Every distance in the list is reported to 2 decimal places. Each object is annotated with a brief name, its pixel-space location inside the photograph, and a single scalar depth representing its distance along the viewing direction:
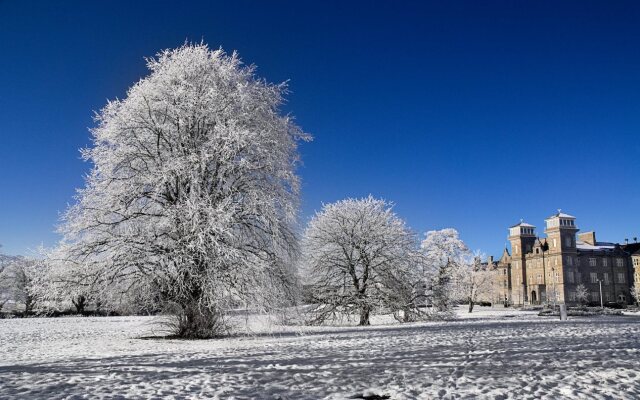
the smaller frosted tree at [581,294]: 95.94
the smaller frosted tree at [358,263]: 33.94
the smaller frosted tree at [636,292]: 92.94
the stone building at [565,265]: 100.56
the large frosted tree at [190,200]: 18.17
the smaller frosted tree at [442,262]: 37.69
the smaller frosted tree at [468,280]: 68.64
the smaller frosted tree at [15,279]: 75.75
